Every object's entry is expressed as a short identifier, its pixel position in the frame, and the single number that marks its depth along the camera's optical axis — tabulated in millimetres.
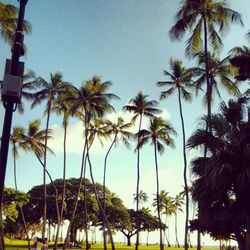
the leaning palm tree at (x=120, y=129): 46438
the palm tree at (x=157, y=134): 44812
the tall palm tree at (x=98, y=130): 46531
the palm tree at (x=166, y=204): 102562
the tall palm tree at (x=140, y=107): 45656
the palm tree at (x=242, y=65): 15724
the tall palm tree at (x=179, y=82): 37244
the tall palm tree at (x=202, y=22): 28188
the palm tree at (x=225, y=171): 16141
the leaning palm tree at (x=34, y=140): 49594
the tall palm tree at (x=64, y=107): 43428
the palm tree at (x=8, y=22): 22469
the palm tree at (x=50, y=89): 44594
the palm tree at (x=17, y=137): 49191
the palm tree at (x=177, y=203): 108594
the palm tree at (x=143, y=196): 122775
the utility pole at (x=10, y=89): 3880
